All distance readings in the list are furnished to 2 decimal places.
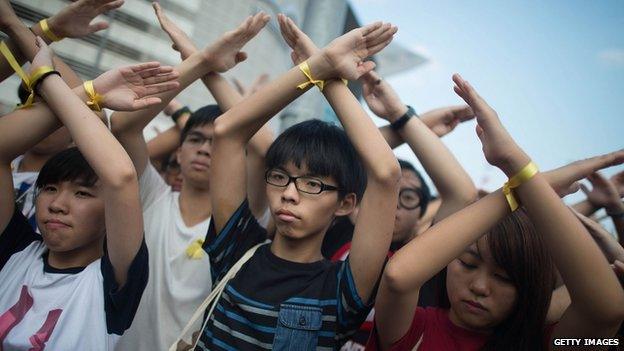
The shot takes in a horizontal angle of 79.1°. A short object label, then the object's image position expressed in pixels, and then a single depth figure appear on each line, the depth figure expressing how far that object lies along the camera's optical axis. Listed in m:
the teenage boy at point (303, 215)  1.44
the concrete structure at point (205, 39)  7.97
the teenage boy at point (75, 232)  1.47
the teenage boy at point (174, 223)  1.91
